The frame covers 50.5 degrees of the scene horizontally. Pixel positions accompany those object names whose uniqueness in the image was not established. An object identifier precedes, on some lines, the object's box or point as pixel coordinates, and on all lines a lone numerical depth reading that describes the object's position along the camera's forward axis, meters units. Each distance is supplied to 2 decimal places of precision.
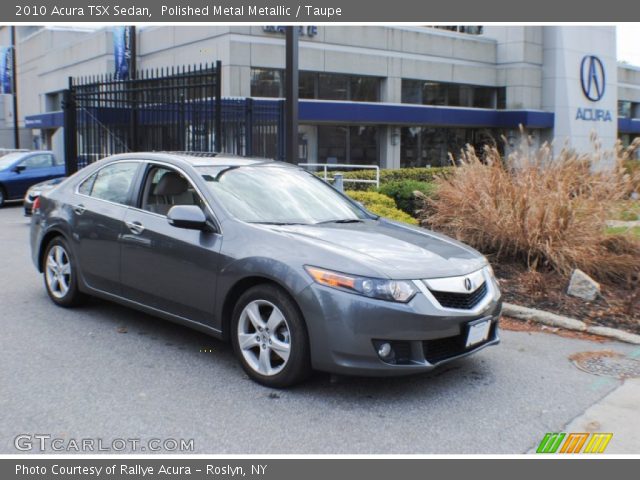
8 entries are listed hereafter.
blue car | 18.31
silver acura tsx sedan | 4.36
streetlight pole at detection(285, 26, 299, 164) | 9.30
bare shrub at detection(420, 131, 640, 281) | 7.84
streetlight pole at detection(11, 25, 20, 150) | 32.44
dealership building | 24.81
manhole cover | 5.30
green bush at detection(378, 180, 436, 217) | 11.40
